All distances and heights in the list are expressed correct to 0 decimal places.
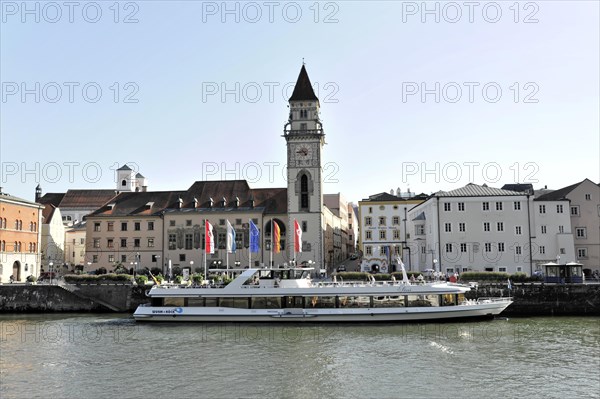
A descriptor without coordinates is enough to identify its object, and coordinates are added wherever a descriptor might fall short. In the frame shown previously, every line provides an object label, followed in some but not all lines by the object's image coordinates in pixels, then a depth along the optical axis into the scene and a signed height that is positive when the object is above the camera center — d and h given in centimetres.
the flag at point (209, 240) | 4916 +81
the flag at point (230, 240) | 4820 +77
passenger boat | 4028 -393
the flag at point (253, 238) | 4897 +88
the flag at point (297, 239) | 4778 +77
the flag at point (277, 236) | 4952 +105
